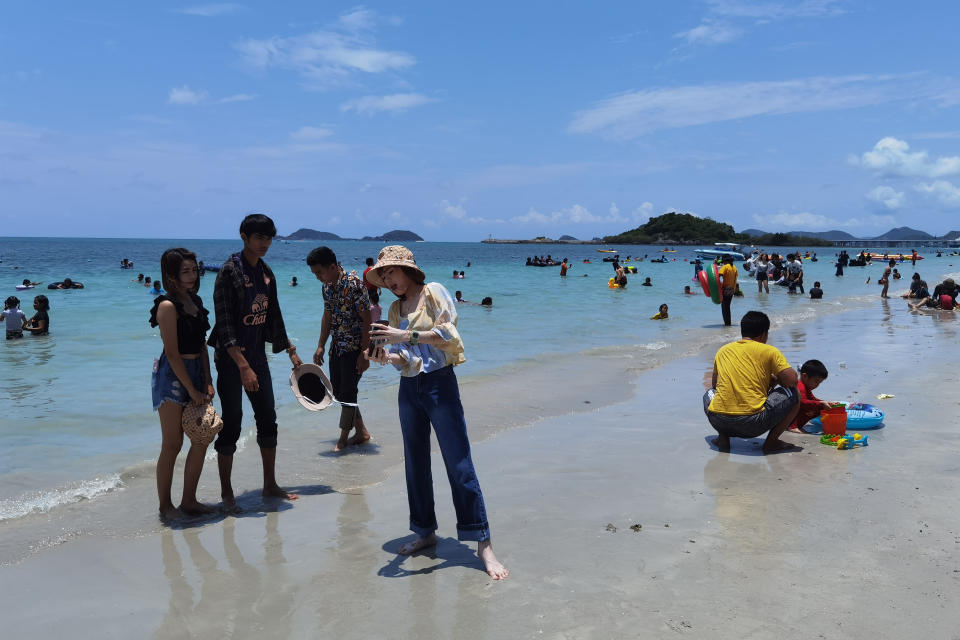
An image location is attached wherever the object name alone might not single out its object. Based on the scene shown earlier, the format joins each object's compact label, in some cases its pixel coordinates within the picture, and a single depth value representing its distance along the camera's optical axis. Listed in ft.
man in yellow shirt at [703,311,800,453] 19.93
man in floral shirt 20.86
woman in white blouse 12.53
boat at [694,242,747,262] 174.32
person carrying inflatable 55.16
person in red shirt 21.76
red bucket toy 21.42
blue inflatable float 22.18
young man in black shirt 15.79
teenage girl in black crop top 15.02
